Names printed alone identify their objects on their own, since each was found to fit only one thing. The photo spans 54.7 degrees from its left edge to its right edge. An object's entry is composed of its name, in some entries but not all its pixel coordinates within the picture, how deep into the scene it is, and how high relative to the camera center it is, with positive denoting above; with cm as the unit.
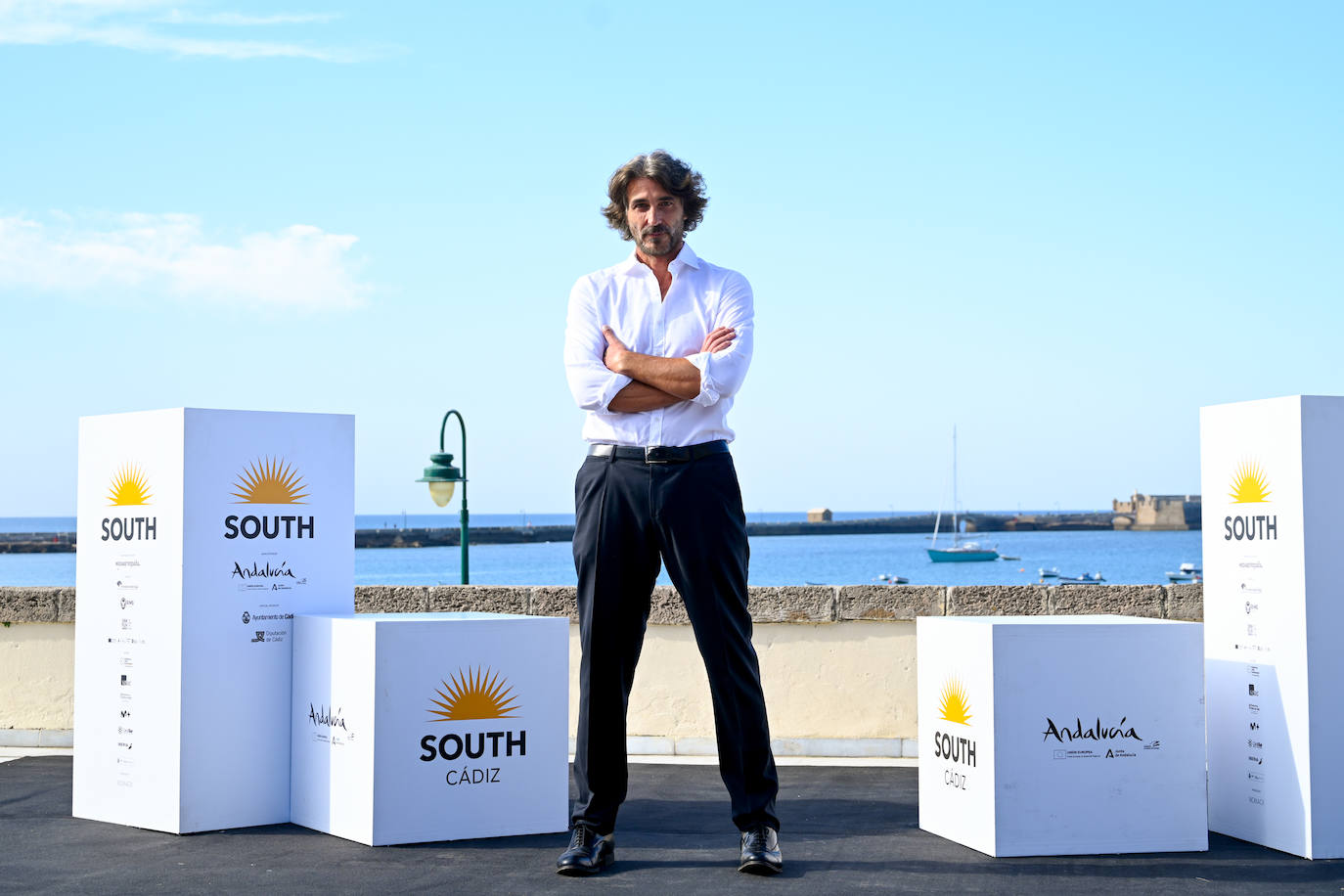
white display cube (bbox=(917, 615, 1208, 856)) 382 -70
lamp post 1333 +25
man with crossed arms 371 -9
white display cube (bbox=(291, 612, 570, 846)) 404 -72
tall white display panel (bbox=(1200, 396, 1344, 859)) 384 -37
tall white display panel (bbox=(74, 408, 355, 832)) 427 -32
